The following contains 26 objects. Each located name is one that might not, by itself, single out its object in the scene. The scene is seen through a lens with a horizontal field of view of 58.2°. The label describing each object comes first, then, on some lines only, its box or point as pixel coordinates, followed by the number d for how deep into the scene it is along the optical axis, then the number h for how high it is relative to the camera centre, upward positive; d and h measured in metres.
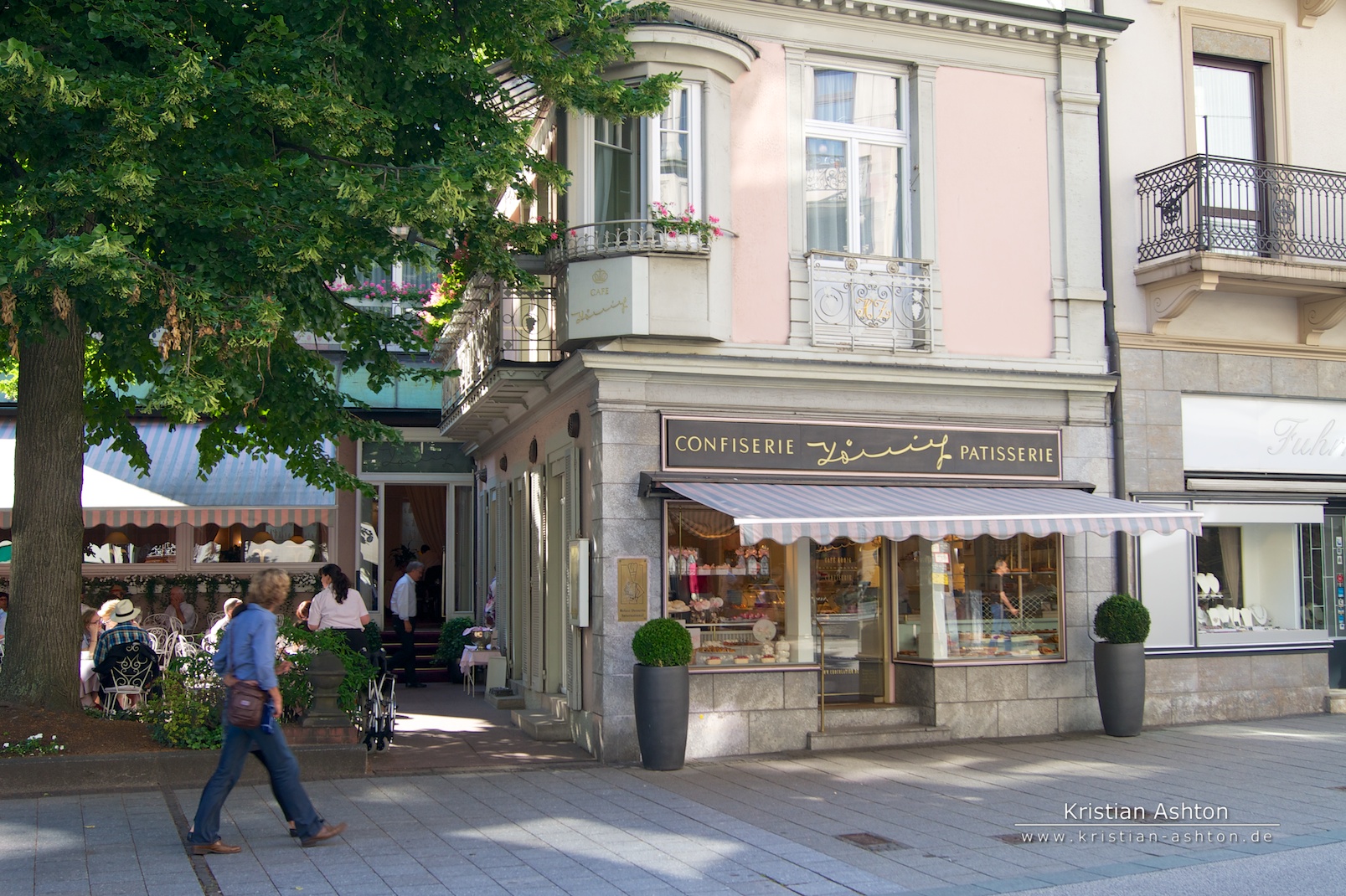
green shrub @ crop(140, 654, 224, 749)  9.98 -1.25
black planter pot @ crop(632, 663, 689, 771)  10.66 -1.39
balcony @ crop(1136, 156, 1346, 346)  13.12 +3.54
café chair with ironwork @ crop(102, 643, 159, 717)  11.79 -1.12
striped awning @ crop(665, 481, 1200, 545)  10.27 +0.39
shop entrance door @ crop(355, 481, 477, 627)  20.75 +0.32
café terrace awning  16.33 +0.92
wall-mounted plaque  11.33 -0.31
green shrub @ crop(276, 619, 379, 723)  10.59 -0.98
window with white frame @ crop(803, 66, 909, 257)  12.62 +4.16
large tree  8.52 +2.81
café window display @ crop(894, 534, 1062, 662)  12.82 -0.44
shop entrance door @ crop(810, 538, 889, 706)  12.55 -0.68
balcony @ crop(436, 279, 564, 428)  12.74 +2.36
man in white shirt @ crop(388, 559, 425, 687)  17.81 -0.89
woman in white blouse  12.44 -0.53
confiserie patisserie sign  11.66 +1.08
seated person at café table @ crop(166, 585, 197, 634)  16.95 -0.74
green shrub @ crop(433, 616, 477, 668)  18.44 -1.28
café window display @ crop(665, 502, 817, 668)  11.76 -0.38
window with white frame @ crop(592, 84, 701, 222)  11.77 +3.87
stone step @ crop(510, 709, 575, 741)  12.49 -1.78
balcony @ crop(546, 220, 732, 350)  11.38 +2.59
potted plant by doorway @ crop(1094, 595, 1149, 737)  12.41 -1.15
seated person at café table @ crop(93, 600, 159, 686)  11.83 -0.85
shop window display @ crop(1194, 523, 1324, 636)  13.99 -0.28
